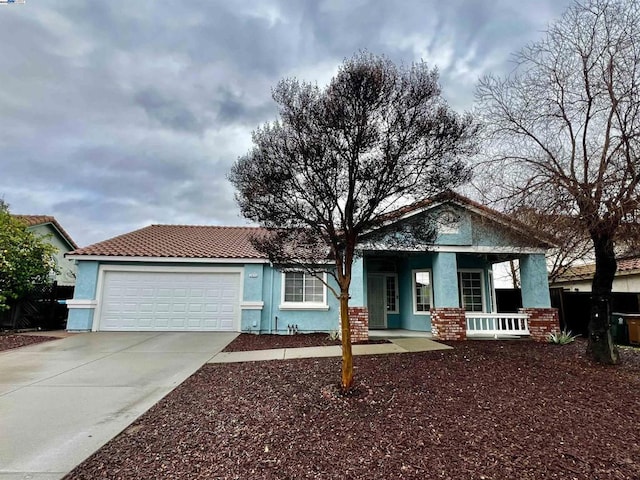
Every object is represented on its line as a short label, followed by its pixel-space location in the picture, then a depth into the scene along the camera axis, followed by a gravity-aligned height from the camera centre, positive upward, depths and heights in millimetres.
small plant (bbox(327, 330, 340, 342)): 10758 -842
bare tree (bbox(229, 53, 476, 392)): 5098 +2346
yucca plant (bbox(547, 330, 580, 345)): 10113 -806
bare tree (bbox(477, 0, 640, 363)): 6227 +3660
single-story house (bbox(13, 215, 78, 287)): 19609 +4198
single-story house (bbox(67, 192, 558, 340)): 12547 +561
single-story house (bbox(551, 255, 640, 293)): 15805 +1729
